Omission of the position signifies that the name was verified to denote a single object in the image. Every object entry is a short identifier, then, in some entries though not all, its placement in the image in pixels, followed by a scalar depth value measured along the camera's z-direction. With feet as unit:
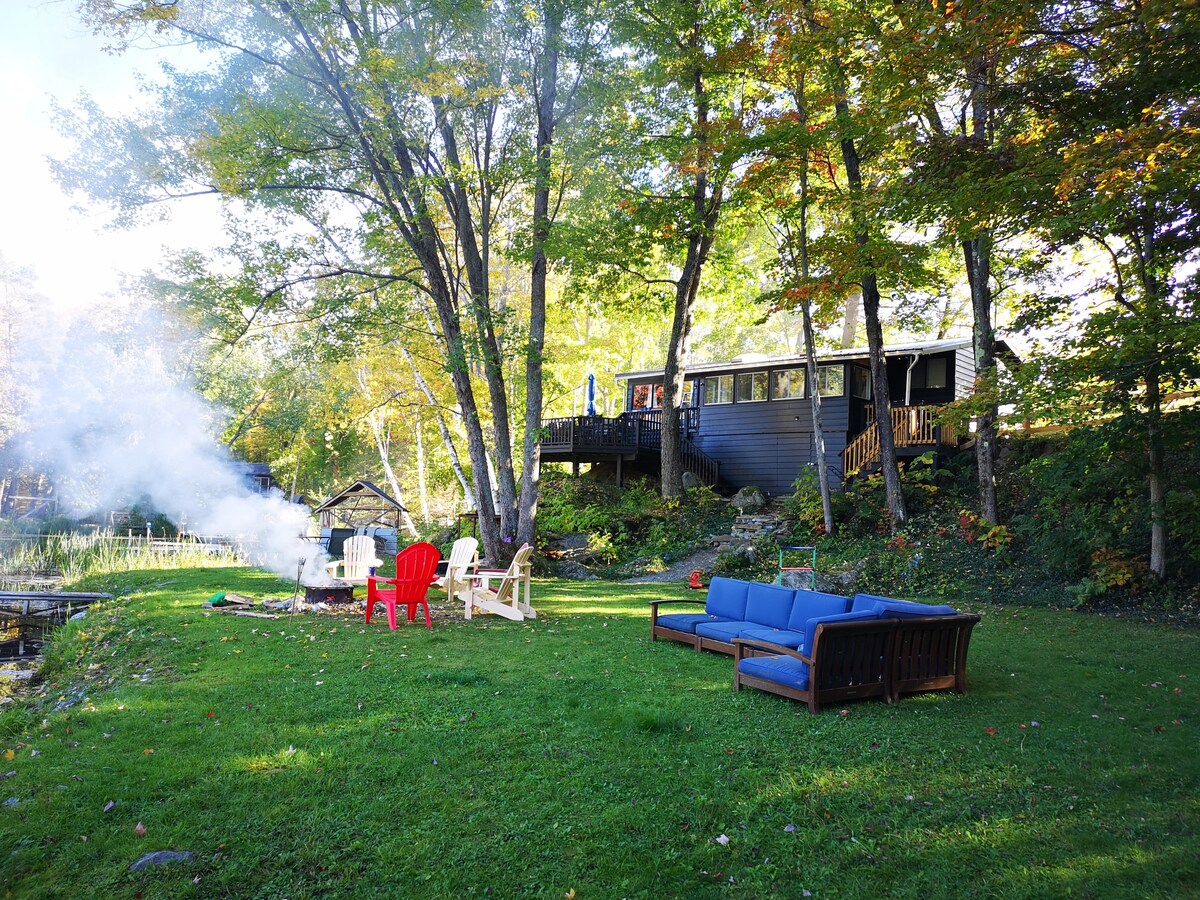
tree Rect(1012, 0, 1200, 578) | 19.95
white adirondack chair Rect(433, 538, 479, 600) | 35.40
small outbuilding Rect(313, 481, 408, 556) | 57.31
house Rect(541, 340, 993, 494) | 62.54
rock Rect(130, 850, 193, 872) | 10.26
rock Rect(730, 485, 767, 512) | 61.00
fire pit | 34.12
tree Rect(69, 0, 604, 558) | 38.09
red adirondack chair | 30.45
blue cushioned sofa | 18.13
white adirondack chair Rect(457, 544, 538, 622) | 32.32
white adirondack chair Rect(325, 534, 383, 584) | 35.50
